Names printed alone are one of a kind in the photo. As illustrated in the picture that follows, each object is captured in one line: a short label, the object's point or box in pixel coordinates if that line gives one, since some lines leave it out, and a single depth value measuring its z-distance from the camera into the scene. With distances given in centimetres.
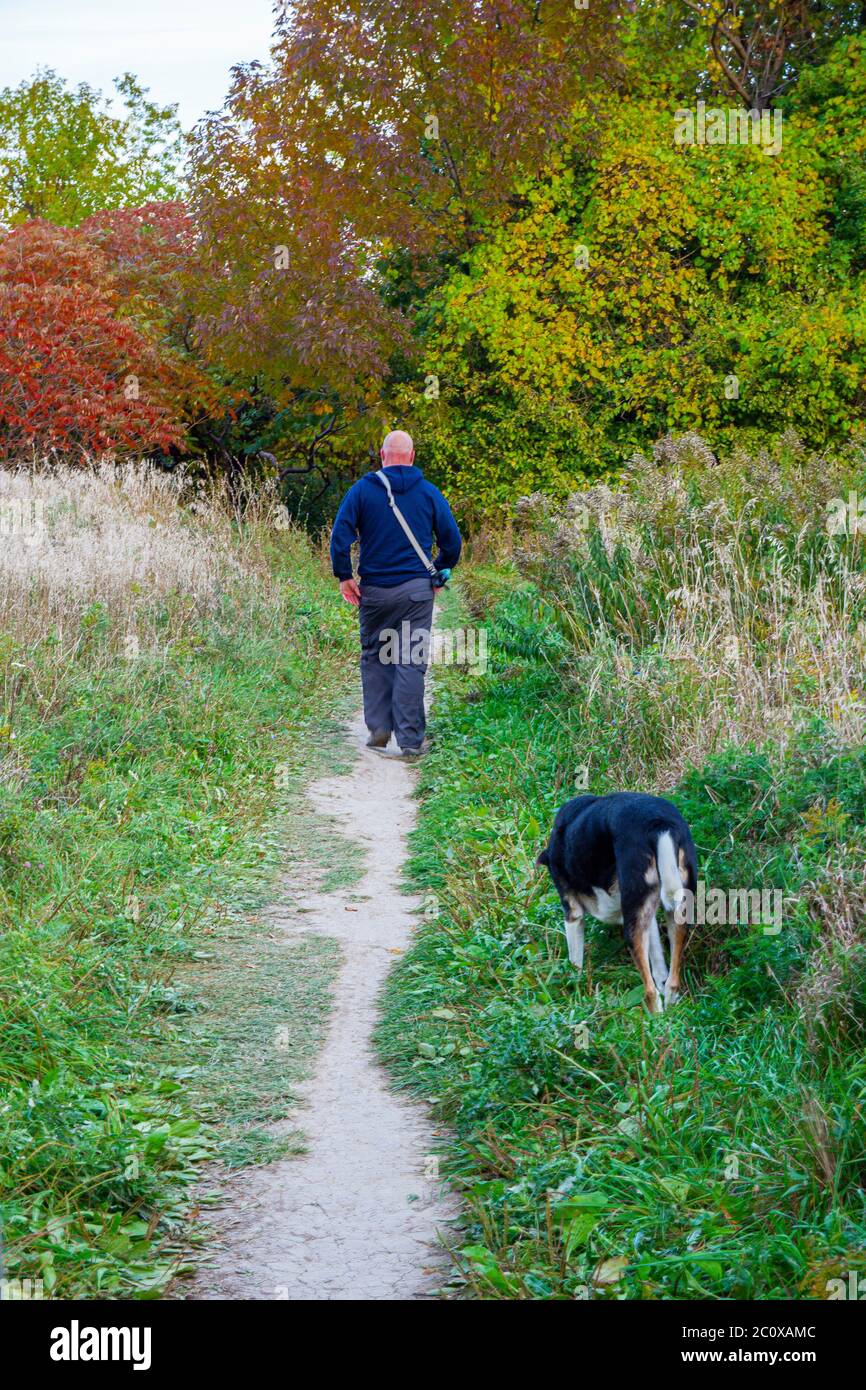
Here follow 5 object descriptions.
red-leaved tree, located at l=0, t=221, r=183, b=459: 1609
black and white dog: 471
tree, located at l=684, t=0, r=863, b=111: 2014
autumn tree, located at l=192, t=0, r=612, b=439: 1619
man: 954
